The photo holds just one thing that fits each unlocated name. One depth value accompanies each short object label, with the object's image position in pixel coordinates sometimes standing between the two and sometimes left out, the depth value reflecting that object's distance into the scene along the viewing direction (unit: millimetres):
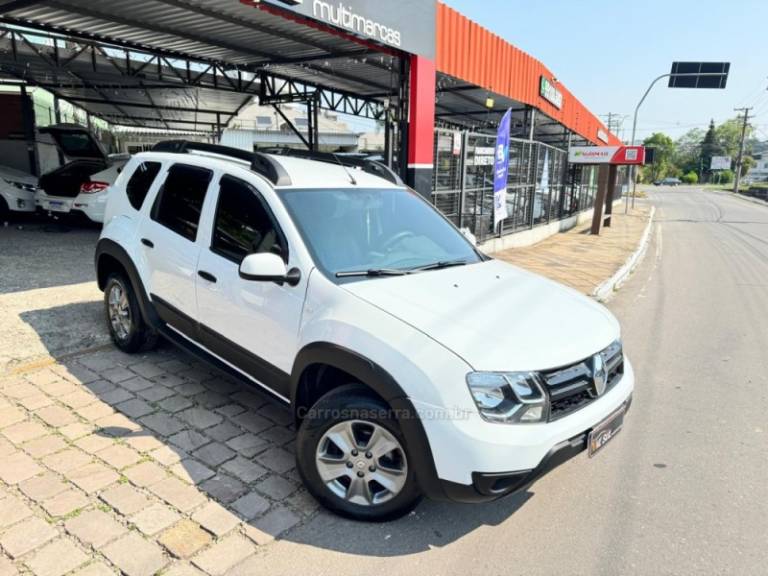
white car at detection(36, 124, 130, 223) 10266
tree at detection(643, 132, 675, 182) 120125
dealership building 7926
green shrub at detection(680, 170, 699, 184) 108875
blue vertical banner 10477
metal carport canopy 8047
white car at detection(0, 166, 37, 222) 11148
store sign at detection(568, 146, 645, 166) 16000
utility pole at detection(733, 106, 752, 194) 68062
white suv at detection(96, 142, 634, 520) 2424
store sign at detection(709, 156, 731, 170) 111250
